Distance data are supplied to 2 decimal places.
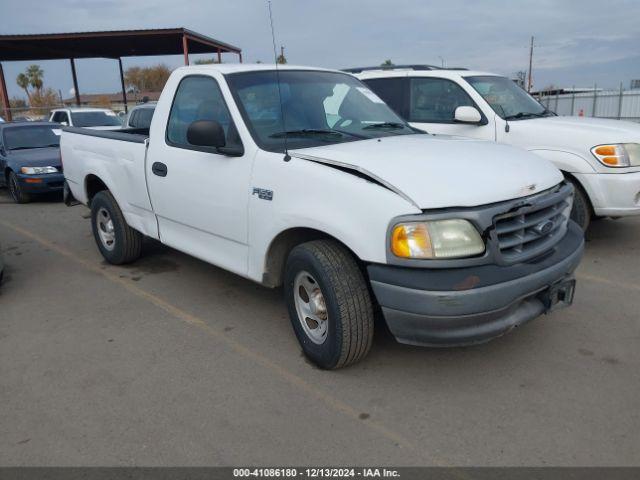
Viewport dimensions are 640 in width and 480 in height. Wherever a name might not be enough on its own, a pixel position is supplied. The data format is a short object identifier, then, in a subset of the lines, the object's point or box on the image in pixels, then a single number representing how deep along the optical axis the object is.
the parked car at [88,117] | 15.30
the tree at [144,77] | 72.75
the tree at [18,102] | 50.42
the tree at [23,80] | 80.31
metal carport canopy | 19.88
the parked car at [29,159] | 10.06
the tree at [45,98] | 58.26
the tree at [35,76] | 79.38
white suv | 5.43
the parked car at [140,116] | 10.95
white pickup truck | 2.87
